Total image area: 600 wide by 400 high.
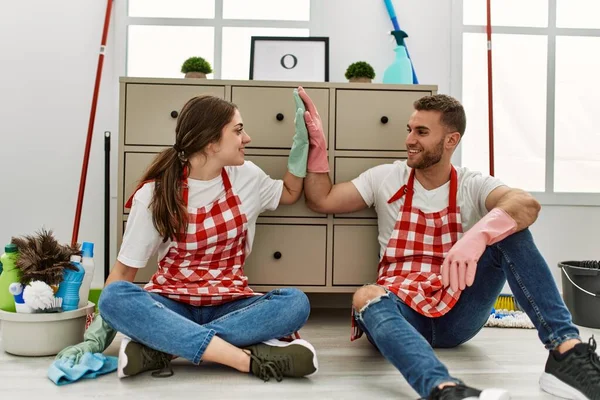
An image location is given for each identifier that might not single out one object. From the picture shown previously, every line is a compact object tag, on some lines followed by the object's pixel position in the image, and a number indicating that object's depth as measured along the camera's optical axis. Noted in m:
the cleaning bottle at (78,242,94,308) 1.92
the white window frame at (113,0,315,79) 2.79
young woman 1.56
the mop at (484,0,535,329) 2.36
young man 1.42
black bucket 2.33
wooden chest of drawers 2.21
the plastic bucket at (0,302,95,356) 1.77
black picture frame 2.62
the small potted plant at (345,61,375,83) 2.35
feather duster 1.78
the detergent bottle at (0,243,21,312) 1.82
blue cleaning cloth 1.53
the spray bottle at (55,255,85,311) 1.82
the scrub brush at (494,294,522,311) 2.58
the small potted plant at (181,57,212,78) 2.34
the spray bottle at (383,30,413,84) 2.41
